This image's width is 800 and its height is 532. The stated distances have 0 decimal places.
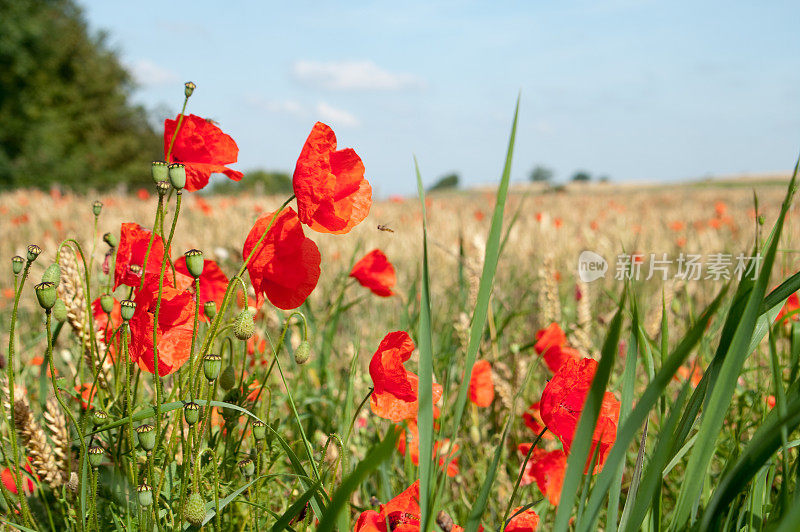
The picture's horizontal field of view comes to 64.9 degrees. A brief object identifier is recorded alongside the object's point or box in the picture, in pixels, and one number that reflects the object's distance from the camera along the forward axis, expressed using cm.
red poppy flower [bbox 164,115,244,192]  100
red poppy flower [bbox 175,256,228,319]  107
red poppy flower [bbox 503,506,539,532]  100
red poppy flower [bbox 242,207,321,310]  93
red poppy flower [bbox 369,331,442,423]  93
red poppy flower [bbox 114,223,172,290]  96
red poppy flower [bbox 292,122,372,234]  89
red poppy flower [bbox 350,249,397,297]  136
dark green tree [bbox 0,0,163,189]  2328
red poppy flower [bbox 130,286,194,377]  88
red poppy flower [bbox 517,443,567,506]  120
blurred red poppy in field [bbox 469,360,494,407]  150
